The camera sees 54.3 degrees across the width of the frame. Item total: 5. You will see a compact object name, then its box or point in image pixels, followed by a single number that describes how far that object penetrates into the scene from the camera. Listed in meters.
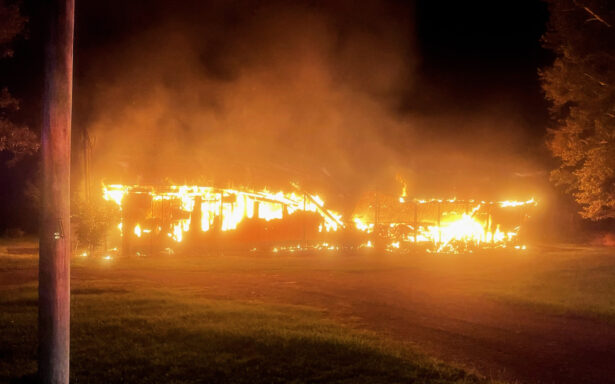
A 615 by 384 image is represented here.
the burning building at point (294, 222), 21.47
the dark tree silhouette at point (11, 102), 18.30
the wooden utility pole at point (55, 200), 5.51
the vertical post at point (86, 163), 22.24
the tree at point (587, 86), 17.23
